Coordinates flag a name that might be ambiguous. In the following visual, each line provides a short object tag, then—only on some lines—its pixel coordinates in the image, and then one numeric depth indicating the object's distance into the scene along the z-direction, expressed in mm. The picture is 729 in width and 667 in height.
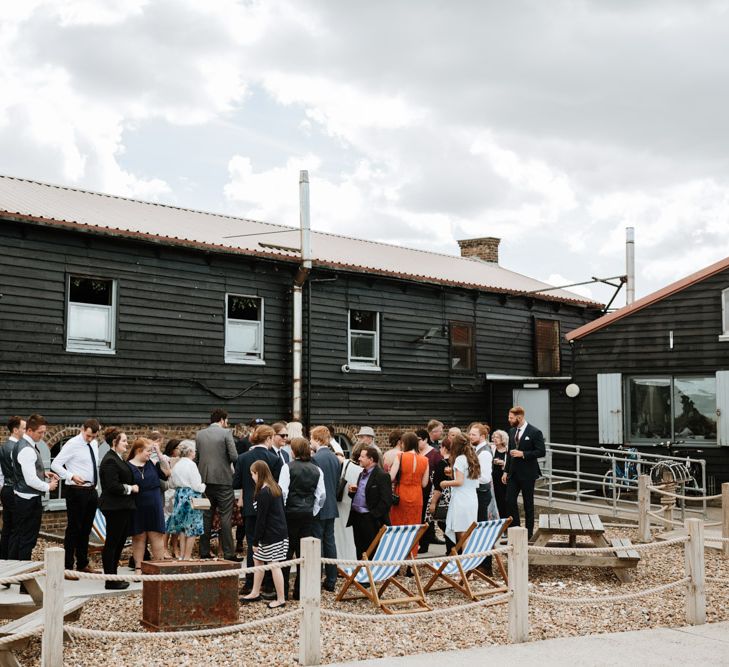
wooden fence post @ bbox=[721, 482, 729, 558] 14117
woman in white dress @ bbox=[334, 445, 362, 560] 11234
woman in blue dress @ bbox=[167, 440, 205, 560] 11617
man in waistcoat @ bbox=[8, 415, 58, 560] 10422
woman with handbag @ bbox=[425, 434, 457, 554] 12445
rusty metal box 8594
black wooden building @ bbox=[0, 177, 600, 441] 16656
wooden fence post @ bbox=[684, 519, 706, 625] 9266
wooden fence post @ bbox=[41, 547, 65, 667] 6957
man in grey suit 12125
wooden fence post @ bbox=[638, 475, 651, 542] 14781
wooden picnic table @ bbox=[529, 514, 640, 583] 11438
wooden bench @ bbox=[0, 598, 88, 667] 7180
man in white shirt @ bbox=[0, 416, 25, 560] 10555
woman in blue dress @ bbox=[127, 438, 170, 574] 10438
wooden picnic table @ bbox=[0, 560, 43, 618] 8273
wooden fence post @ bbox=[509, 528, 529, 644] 8281
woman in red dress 11414
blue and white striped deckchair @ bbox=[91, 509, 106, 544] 12414
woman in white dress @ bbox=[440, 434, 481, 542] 11117
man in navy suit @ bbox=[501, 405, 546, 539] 12656
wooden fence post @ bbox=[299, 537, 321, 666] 7512
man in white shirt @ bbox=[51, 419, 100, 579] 10797
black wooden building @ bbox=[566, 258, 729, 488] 20062
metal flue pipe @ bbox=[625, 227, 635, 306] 28531
